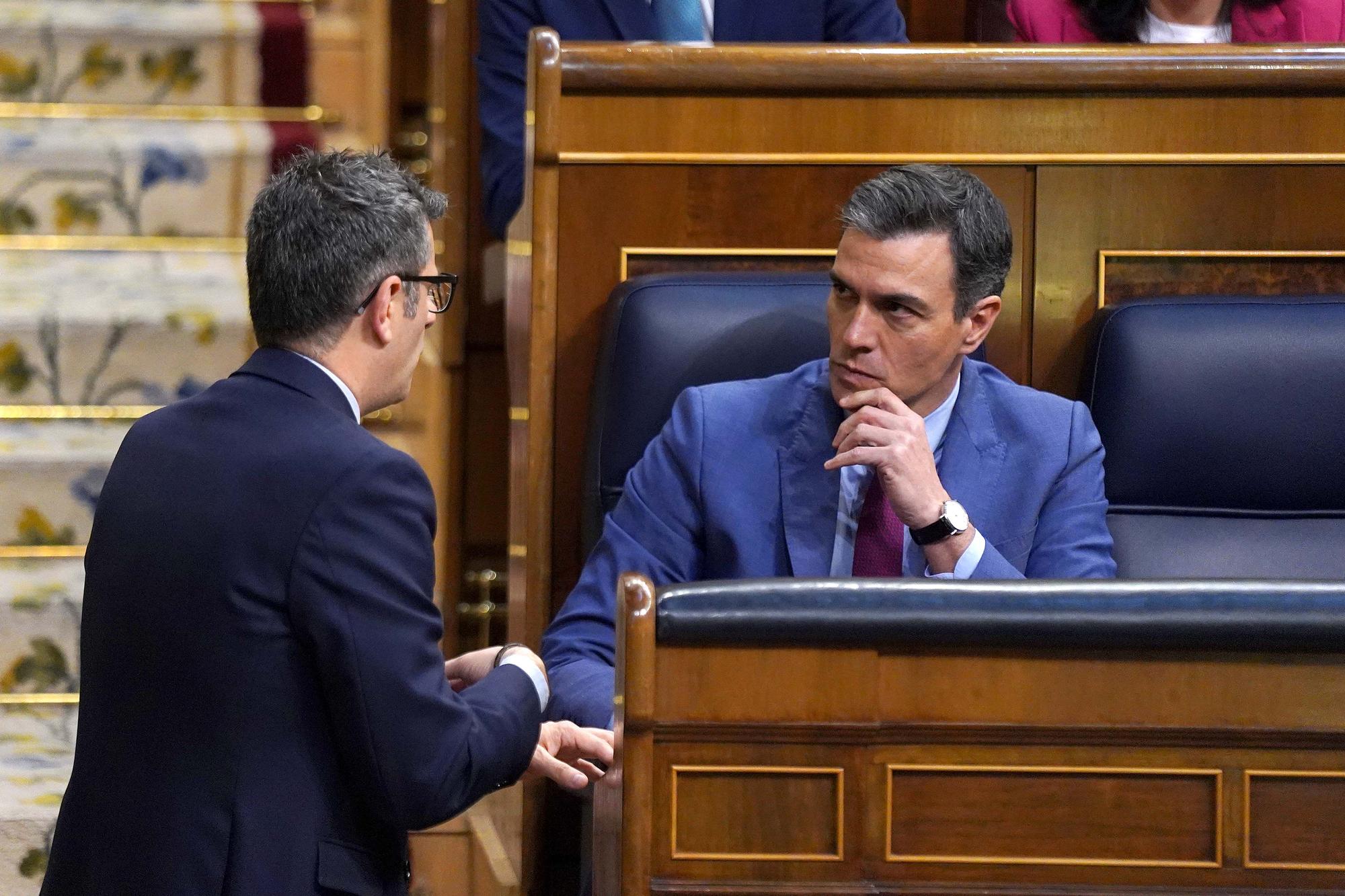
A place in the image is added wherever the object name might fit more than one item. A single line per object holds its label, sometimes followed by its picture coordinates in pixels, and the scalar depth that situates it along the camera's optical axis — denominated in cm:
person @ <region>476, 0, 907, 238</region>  1866
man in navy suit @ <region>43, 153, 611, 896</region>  1743
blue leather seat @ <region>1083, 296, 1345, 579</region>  1810
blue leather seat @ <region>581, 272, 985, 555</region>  1818
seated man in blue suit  1801
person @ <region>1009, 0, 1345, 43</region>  1862
